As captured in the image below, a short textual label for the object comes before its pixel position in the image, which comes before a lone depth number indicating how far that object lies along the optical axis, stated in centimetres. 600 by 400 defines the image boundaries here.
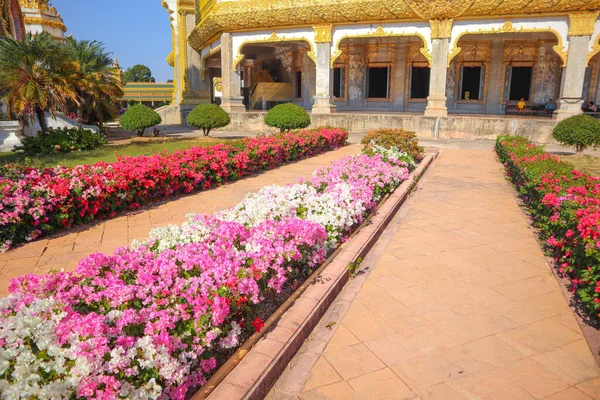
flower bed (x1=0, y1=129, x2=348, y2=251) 502
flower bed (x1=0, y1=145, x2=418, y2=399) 193
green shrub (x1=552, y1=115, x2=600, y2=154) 1118
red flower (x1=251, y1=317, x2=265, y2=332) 284
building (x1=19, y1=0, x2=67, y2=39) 2734
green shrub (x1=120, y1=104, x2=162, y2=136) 1627
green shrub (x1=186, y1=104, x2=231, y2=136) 1525
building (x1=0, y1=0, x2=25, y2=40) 1448
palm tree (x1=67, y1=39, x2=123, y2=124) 1629
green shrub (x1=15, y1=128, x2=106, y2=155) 1201
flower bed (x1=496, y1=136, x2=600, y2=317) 359
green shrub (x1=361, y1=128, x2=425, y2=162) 1017
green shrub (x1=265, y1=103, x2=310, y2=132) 1438
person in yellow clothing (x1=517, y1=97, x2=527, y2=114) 1896
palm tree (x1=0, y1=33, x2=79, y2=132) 1126
